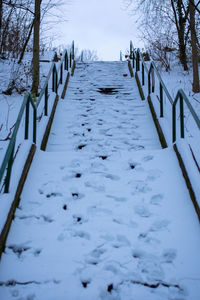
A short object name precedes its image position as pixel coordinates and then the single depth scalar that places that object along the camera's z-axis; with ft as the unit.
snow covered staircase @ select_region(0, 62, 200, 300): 7.55
